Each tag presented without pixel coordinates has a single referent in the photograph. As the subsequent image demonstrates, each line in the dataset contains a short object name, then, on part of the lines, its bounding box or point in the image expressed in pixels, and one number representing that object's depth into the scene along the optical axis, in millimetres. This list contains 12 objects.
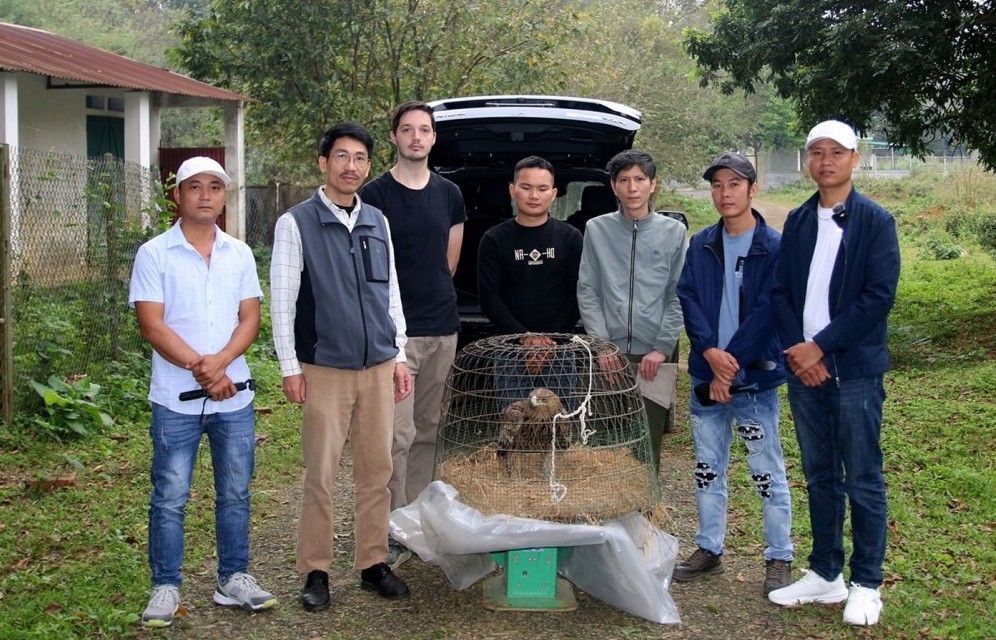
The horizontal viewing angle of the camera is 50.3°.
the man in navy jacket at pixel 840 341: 4168
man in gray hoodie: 5121
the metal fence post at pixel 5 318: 6688
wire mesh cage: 4367
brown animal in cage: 4531
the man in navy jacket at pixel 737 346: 4641
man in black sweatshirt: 5234
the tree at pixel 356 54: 14680
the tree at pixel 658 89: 30203
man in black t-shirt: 5020
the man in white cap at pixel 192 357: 4199
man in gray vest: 4438
